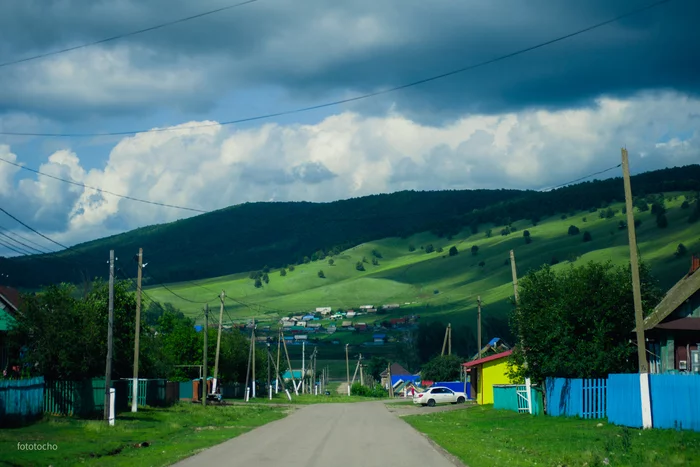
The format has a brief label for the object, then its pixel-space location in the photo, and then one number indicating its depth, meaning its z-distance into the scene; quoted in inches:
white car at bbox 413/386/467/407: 2708.2
